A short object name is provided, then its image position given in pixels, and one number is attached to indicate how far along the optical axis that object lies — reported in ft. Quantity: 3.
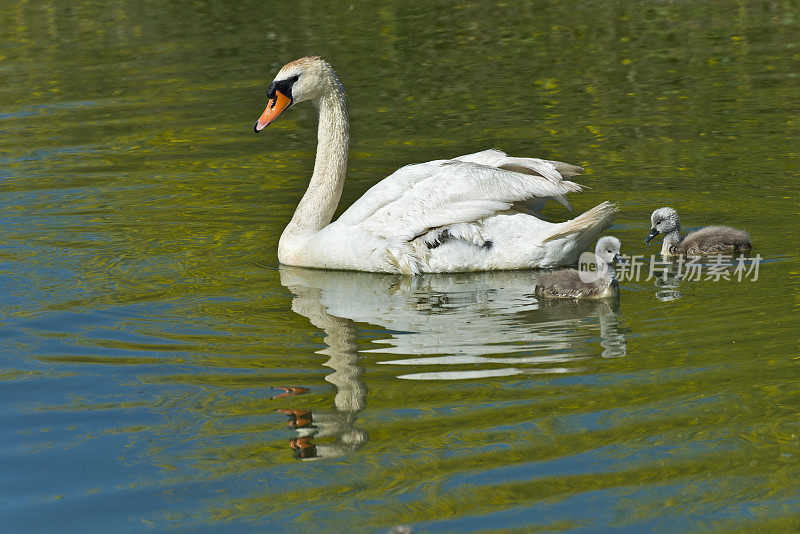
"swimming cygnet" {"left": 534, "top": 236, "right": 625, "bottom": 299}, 53.83
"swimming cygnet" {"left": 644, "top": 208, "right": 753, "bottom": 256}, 58.09
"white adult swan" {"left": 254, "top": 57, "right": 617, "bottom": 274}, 56.80
